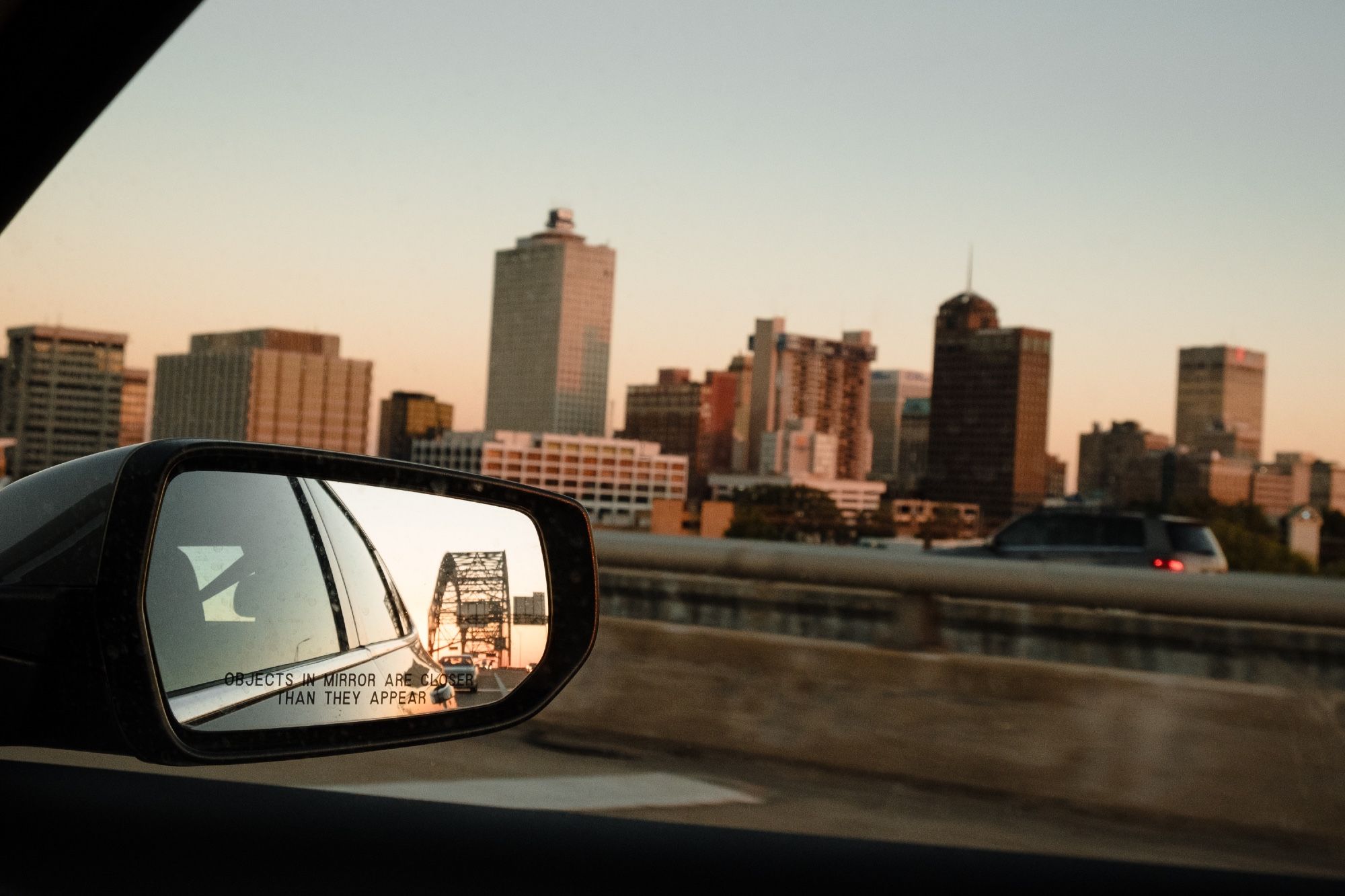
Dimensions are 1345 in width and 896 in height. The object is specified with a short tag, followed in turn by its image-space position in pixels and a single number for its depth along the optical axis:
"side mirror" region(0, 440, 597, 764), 1.43
